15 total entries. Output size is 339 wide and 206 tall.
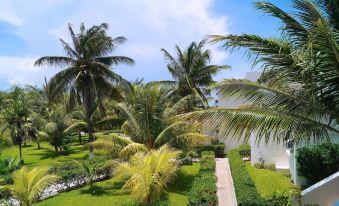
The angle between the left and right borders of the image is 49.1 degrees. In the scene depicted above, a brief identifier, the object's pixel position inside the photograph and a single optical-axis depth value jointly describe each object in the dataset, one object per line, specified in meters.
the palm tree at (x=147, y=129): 17.80
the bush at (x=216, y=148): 27.82
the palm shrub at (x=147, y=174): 10.59
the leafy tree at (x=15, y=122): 26.56
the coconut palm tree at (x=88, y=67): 24.94
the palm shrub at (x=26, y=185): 11.21
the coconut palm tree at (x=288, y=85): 7.56
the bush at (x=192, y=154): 23.61
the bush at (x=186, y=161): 23.05
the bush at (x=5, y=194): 15.90
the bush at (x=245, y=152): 25.42
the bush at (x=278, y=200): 11.50
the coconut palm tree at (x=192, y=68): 29.16
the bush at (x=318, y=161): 13.73
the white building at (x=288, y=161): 10.83
